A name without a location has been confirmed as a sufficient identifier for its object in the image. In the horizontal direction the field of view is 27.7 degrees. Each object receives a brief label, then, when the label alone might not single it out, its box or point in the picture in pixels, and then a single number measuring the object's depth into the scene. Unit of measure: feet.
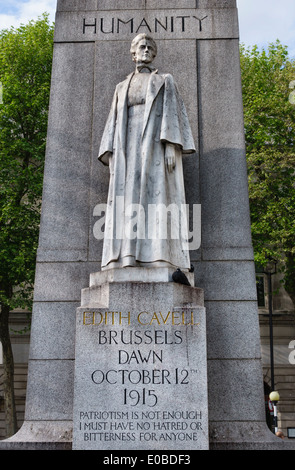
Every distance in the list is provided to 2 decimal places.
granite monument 27.84
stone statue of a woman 31.14
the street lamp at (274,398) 81.38
